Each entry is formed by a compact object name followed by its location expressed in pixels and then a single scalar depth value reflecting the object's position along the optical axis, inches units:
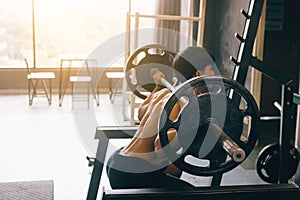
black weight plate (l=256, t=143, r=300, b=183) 102.6
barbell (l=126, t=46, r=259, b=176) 63.7
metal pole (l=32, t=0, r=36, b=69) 271.3
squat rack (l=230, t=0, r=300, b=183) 90.9
